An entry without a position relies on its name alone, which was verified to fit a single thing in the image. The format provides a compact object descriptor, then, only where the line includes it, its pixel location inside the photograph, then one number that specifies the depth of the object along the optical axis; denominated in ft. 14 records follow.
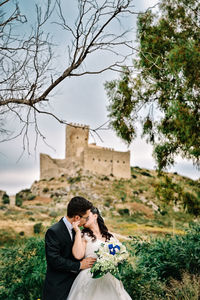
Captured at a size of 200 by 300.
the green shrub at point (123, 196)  138.43
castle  162.91
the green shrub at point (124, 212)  119.55
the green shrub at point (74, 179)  149.79
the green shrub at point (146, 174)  203.92
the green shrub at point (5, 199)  142.77
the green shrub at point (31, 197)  151.40
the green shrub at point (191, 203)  23.49
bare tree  12.62
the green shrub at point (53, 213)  102.05
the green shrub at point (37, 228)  68.15
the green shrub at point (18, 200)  140.03
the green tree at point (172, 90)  20.04
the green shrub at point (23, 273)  14.93
